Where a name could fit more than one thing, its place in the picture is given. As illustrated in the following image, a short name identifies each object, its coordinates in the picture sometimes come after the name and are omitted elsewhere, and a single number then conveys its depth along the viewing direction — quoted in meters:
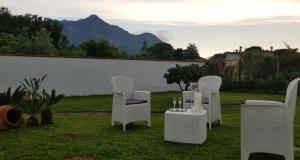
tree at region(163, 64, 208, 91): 11.17
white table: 5.33
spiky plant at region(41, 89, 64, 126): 6.80
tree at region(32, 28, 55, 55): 20.77
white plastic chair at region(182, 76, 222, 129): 6.67
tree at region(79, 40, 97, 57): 24.44
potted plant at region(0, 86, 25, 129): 6.33
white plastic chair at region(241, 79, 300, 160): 4.17
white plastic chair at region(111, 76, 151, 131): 6.54
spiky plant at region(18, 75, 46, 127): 6.54
